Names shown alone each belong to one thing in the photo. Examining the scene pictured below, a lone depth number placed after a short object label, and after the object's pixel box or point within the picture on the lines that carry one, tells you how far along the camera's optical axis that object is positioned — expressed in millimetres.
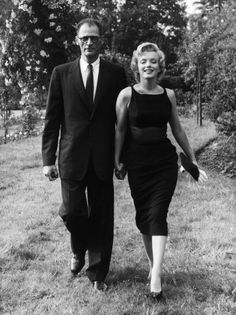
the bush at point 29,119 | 13664
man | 3625
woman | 3576
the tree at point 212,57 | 9555
